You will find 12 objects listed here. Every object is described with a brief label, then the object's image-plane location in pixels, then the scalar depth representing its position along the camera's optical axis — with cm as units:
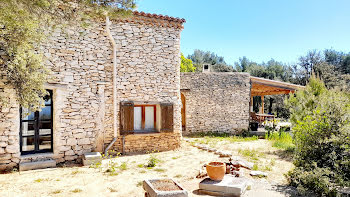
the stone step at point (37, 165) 556
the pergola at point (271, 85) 1175
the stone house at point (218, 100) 1182
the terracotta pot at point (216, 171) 432
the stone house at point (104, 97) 604
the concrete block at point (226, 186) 400
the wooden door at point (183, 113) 1227
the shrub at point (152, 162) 595
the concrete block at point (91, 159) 608
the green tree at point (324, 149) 402
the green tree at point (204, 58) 3108
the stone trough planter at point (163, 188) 332
